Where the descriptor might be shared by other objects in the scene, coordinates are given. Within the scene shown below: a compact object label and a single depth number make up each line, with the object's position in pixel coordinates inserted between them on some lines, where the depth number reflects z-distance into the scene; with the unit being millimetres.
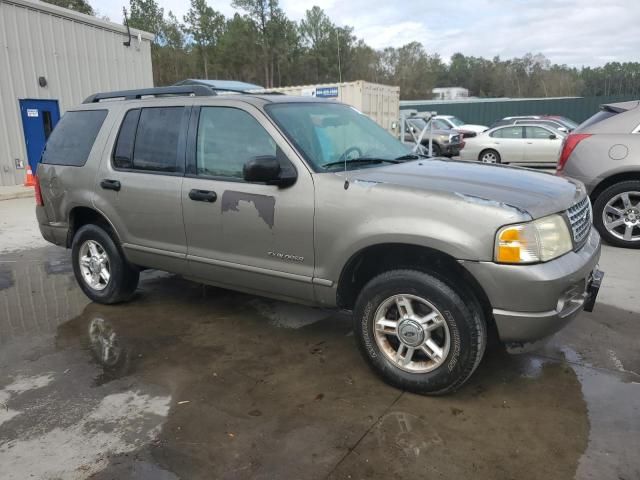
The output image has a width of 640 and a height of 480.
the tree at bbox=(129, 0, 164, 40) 54250
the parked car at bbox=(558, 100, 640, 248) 6383
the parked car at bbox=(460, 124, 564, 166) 15648
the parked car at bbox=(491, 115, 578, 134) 17028
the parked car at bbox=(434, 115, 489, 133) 21422
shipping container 15680
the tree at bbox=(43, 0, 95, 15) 39719
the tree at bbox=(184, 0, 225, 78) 54031
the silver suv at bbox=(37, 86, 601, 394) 2955
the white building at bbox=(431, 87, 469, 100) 73000
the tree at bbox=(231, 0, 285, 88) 52438
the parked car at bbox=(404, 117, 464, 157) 17633
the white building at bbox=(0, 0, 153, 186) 12867
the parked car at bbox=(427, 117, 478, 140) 19703
